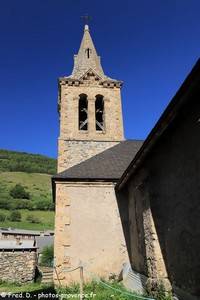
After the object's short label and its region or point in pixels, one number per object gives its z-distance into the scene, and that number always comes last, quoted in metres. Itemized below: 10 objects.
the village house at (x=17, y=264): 20.29
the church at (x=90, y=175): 11.06
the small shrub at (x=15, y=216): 57.53
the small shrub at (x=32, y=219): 57.19
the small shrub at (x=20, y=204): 67.45
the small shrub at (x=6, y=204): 67.31
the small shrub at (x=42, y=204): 66.88
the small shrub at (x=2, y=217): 57.94
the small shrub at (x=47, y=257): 29.93
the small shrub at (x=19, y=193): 76.19
